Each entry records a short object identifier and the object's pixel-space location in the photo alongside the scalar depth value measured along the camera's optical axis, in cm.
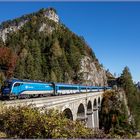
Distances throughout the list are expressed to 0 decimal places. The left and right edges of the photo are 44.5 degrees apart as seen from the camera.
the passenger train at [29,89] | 1877
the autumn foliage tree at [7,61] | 4480
